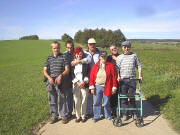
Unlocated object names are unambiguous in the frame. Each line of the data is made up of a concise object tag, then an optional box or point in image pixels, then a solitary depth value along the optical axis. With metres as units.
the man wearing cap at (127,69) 5.39
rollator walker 5.03
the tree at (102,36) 74.06
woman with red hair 5.31
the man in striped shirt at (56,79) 5.16
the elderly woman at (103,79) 5.27
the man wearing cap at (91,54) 5.51
